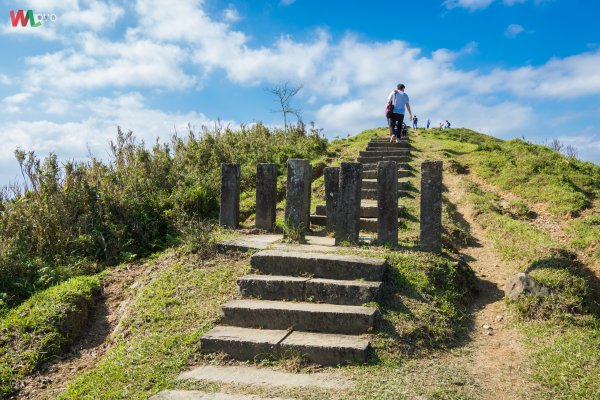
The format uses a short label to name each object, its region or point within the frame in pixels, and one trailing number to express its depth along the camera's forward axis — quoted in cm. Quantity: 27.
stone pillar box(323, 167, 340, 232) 779
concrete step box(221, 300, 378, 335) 557
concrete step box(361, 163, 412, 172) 1175
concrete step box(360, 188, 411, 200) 1020
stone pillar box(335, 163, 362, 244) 721
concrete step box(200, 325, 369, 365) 515
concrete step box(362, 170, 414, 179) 1147
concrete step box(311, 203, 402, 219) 896
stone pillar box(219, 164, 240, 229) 843
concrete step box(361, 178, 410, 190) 1057
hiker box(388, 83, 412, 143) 1436
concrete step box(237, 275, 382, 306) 595
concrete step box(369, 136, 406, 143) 1634
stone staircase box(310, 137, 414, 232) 896
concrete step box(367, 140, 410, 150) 1536
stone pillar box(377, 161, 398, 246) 704
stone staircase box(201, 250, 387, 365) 528
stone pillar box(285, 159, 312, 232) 771
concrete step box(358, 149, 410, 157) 1423
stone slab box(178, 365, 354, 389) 474
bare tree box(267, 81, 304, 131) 1999
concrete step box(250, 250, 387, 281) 627
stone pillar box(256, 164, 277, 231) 834
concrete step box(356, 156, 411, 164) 1370
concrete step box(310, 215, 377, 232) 863
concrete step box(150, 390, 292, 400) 453
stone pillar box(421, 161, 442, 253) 691
